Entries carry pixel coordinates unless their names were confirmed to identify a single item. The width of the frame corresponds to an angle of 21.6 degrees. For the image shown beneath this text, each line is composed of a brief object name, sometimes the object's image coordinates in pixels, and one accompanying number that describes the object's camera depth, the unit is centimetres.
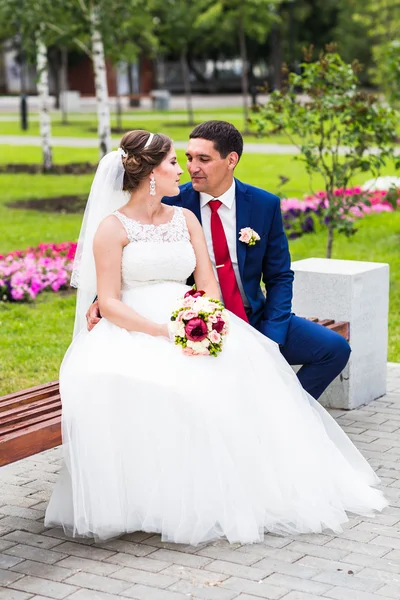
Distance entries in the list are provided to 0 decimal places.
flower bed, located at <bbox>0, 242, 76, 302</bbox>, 1017
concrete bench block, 688
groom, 556
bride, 457
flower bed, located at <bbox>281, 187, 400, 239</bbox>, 1348
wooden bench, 443
